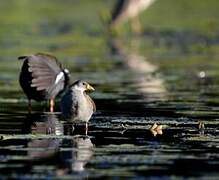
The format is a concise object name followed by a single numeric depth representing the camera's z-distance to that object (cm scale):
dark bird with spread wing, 1392
